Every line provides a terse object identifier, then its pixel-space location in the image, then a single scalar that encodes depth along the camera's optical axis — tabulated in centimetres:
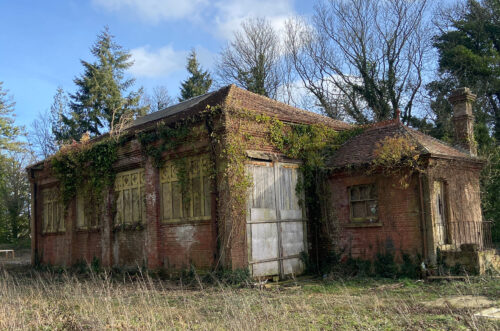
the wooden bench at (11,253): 2789
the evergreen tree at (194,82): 3825
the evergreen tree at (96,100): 3491
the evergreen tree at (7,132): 2794
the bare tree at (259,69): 3441
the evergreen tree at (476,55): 2631
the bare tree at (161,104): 4452
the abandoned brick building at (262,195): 1229
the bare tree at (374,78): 2938
